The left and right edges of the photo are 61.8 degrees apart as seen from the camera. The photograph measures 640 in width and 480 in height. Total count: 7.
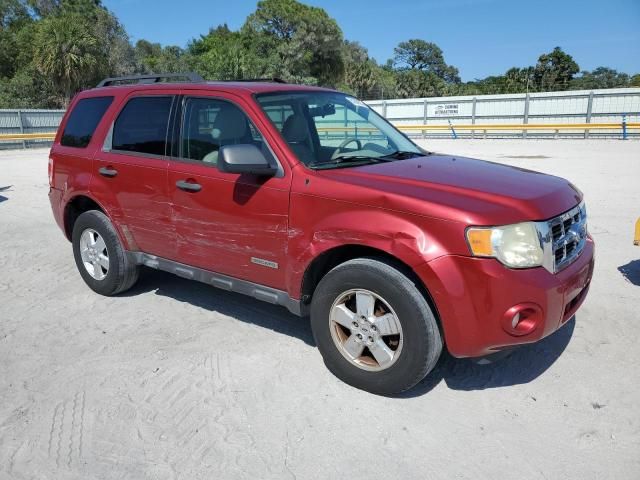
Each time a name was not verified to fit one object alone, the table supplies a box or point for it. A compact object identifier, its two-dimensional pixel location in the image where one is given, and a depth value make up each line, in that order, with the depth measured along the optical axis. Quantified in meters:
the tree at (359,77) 65.12
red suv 2.86
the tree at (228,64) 40.47
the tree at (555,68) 69.56
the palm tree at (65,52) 33.16
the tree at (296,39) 50.25
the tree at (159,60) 53.14
